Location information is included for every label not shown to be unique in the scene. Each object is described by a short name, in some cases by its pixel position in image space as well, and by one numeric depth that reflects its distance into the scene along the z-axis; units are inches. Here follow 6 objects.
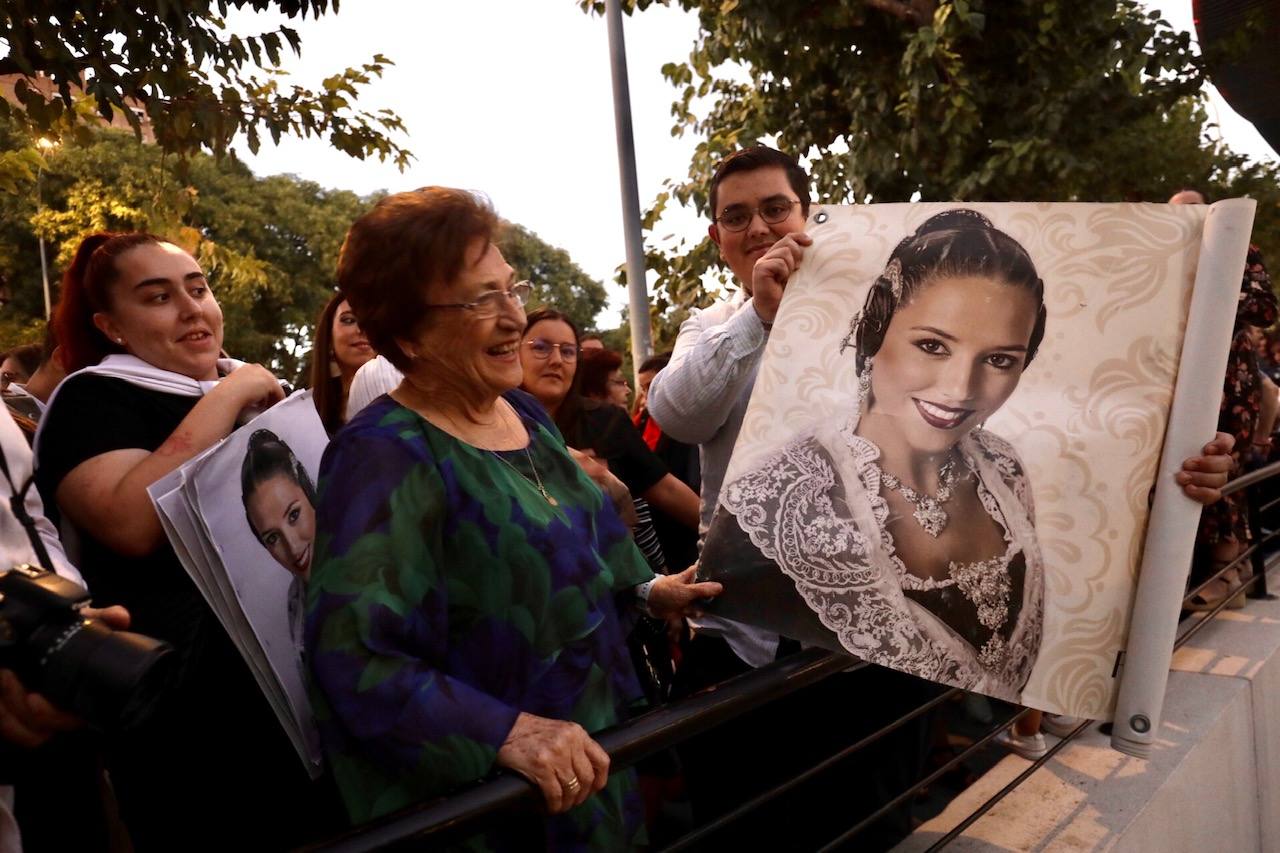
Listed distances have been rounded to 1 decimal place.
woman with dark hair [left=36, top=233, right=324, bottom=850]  71.4
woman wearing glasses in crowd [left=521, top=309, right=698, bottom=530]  126.0
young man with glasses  89.7
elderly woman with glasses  55.3
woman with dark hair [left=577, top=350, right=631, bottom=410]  195.5
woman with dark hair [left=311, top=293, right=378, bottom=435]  114.7
